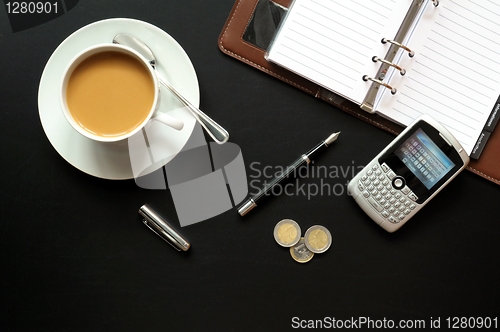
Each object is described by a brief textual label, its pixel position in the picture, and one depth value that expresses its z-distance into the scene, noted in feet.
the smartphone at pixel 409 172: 2.46
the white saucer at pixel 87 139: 2.38
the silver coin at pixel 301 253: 2.66
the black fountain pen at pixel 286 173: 2.62
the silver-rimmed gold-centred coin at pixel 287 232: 2.66
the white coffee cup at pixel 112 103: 2.20
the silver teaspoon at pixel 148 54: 2.37
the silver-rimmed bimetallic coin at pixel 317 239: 2.65
